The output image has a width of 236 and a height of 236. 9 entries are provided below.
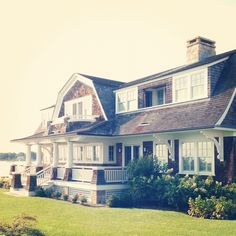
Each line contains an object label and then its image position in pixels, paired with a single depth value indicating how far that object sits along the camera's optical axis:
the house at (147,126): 17.25
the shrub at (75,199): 20.30
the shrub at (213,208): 14.77
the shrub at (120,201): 18.36
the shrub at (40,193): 22.98
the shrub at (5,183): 29.87
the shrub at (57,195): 22.41
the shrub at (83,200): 19.67
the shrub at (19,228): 11.16
